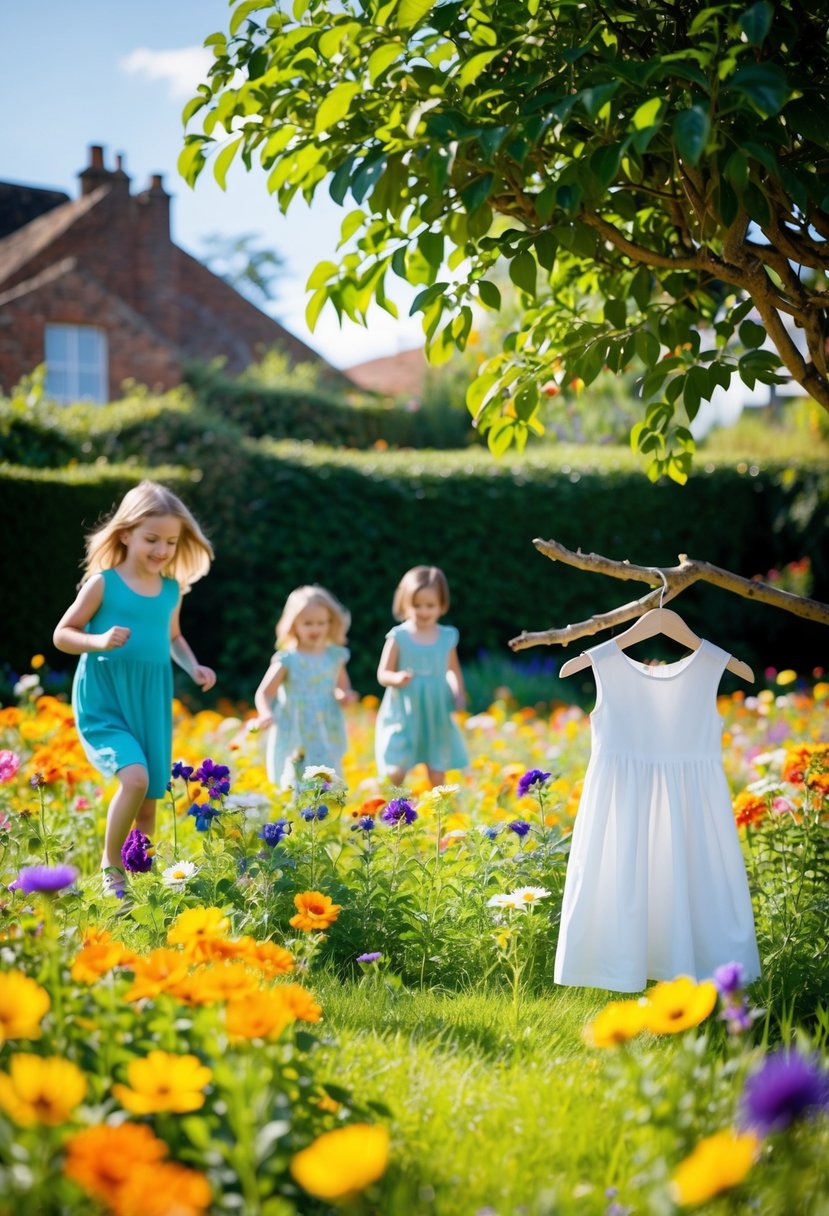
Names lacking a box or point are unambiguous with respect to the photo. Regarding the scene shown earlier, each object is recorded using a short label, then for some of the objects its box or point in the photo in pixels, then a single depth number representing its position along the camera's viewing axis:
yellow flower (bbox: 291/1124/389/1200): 1.22
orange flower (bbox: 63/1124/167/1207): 1.33
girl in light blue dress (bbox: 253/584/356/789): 5.32
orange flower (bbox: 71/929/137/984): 1.82
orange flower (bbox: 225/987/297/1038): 1.62
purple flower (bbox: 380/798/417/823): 3.26
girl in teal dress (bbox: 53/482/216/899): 3.89
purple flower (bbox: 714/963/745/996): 1.74
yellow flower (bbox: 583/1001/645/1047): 1.61
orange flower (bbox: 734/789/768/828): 3.53
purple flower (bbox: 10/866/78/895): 1.85
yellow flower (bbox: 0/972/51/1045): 1.56
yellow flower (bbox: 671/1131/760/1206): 1.26
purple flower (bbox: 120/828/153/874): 3.04
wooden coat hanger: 2.92
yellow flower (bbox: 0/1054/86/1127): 1.40
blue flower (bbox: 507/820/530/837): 3.25
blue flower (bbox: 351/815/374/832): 3.17
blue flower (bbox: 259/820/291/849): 3.11
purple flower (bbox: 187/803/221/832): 3.27
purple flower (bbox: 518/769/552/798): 3.36
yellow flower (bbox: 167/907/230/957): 1.97
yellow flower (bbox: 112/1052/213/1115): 1.50
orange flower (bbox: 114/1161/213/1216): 1.29
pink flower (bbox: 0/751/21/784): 3.51
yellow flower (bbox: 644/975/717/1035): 1.66
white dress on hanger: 2.78
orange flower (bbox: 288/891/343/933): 2.41
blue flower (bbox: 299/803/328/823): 3.25
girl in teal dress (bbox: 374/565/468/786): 5.69
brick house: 18.03
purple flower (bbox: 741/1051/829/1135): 1.35
